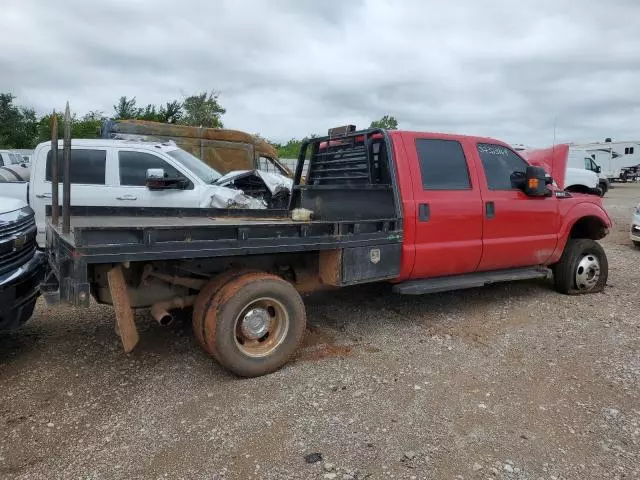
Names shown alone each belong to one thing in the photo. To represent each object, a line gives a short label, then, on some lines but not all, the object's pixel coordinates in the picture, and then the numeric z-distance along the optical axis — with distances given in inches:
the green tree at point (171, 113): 1205.5
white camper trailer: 1438.2
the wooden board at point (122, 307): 131.1
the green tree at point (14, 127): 1606.1
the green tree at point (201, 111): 1193.4
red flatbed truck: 136.9
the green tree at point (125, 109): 1267.2
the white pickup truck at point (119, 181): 271.9
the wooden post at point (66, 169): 124.1
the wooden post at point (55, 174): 148.5
